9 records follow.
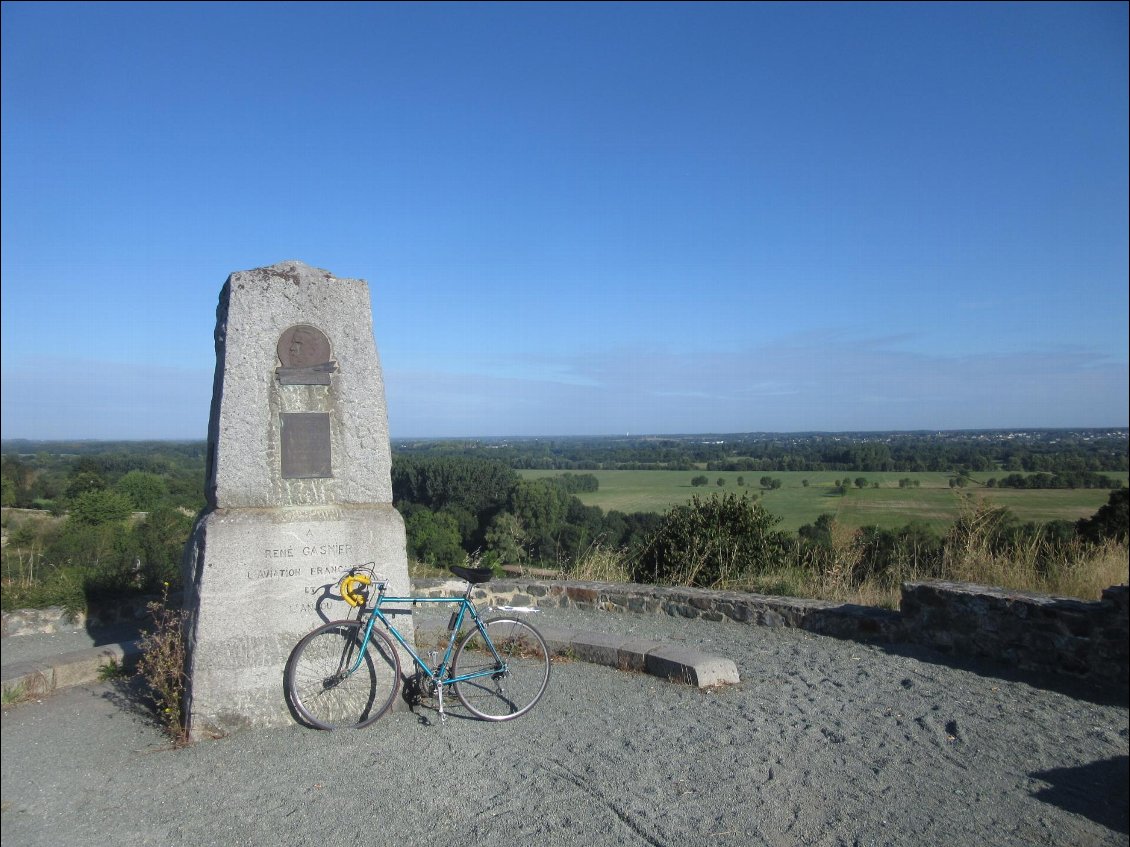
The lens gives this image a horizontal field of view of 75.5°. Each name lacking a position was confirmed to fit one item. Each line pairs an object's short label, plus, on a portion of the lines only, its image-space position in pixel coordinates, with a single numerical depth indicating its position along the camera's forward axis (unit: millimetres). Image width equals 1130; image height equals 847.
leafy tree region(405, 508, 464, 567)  12547
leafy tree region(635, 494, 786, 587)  9383
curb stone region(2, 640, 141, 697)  5422
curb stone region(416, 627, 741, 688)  5281
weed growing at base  4504
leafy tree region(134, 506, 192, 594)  9633
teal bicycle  4586
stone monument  4438
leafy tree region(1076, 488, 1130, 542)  11125
